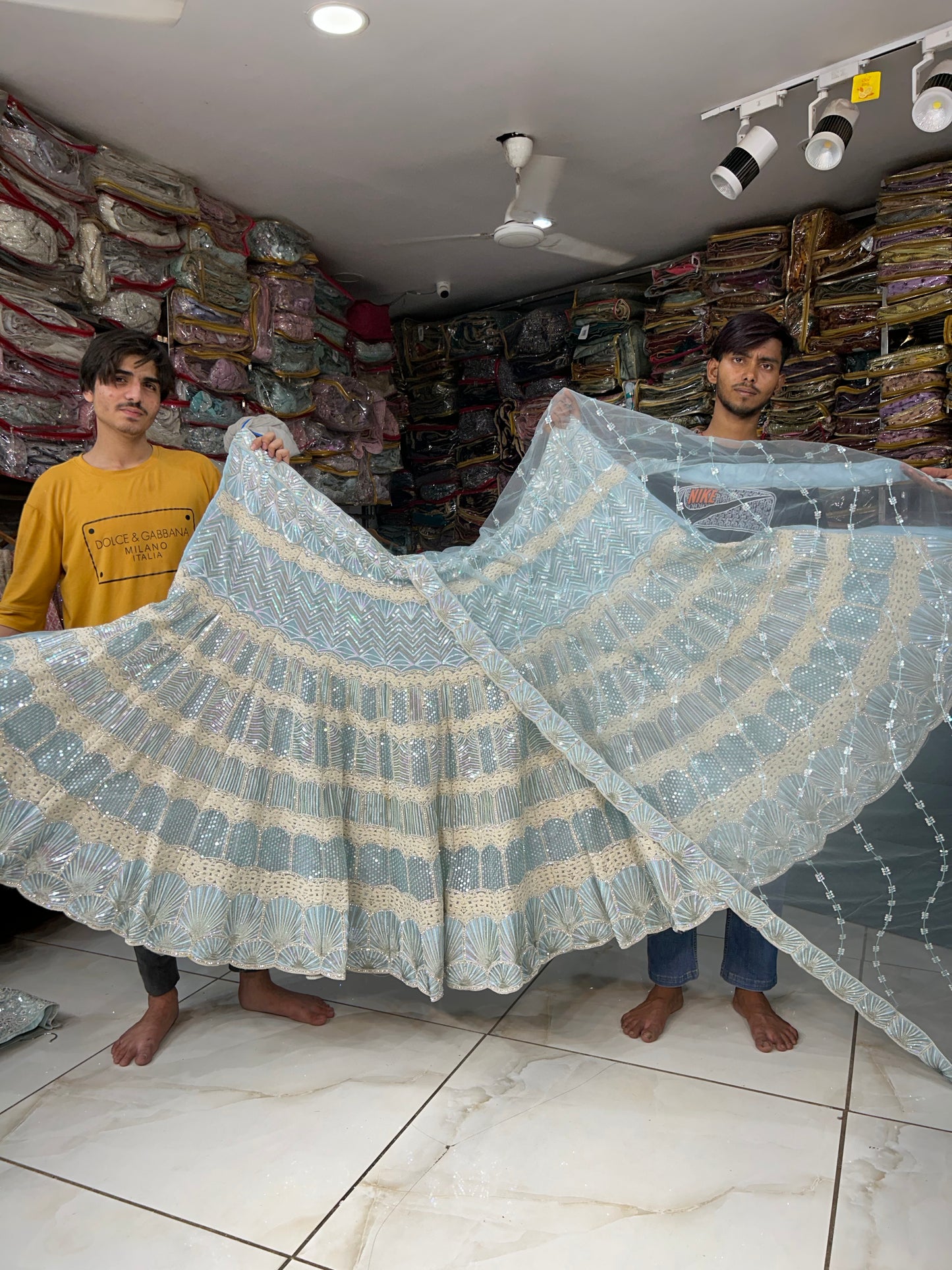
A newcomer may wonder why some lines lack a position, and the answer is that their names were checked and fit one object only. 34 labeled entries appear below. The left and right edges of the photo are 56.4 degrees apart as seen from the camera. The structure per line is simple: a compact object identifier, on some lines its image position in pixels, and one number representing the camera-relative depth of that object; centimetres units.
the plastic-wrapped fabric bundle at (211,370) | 340
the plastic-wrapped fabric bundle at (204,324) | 333
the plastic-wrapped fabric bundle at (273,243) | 371
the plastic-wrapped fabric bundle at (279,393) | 379
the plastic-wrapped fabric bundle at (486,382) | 491
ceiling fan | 310
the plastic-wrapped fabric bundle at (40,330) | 269
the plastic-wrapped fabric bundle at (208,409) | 343
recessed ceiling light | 238
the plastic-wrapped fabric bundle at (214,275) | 333
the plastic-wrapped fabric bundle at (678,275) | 420
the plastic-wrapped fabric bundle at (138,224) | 301
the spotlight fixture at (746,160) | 292
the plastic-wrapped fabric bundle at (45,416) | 274
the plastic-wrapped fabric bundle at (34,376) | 272
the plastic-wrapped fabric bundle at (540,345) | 470
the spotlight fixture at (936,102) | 253
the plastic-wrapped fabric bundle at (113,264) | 296
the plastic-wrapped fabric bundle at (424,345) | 504
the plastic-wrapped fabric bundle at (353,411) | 418
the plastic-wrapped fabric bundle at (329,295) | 416
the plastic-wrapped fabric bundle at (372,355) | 452
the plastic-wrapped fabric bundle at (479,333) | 491
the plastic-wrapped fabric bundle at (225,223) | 346
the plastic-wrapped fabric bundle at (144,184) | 302
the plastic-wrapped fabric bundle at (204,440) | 342
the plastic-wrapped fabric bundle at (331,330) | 417
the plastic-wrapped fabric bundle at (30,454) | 274
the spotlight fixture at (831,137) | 273
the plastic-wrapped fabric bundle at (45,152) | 267
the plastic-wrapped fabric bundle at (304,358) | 381
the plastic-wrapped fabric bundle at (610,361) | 448
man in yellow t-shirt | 190
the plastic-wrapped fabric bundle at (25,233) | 261
